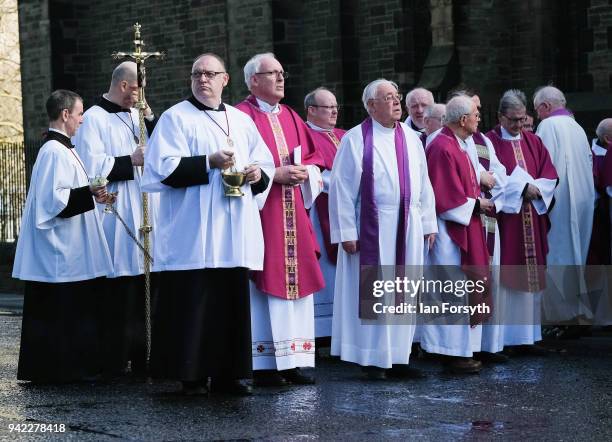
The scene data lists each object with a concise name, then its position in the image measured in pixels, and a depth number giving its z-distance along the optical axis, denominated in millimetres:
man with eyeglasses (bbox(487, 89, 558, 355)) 11852
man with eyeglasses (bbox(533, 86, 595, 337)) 13117
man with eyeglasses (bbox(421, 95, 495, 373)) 10719
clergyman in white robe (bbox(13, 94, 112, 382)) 10461
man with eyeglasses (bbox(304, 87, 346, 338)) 11938
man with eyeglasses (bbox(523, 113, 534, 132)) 12523
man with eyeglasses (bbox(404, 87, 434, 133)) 12656
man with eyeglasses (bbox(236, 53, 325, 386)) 9914
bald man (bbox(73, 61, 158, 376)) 10812
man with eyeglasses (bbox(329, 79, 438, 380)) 10320
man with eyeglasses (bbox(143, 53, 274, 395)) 9289
